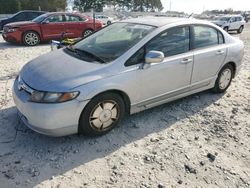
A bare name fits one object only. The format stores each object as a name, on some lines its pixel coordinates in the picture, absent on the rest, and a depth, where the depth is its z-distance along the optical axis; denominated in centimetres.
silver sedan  234
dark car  1094
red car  807
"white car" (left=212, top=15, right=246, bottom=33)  1508
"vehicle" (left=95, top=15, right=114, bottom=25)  1862
